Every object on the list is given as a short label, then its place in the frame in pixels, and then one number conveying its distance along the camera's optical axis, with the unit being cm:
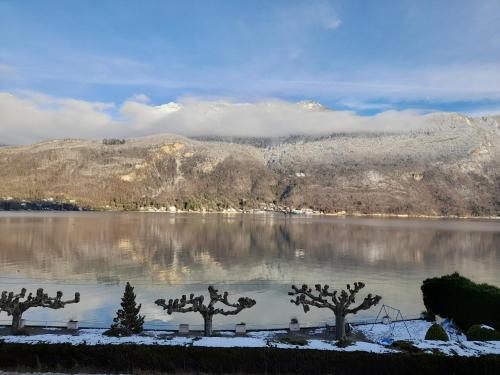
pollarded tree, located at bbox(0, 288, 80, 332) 2806
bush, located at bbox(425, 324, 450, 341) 2716
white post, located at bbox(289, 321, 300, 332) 3186
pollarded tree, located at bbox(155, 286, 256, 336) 2898
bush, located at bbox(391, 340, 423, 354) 2059
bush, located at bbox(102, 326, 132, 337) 2489
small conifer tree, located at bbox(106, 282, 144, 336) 2717
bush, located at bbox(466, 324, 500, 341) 2582
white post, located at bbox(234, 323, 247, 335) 3017
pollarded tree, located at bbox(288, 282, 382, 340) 2931
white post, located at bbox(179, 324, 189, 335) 2964
